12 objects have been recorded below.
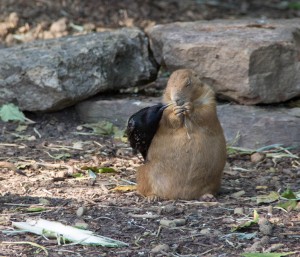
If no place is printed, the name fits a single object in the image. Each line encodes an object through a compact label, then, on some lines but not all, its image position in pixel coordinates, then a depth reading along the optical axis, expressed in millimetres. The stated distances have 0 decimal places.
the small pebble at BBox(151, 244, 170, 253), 9926
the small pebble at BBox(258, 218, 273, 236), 10547
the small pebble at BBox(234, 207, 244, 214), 11430
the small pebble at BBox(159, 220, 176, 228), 10836
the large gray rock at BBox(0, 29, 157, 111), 16172
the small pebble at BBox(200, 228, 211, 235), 10594
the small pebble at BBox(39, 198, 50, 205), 11859
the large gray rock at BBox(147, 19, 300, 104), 15336
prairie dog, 12125
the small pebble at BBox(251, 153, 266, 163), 14828
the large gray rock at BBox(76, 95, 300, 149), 15336
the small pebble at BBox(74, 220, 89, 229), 10742
